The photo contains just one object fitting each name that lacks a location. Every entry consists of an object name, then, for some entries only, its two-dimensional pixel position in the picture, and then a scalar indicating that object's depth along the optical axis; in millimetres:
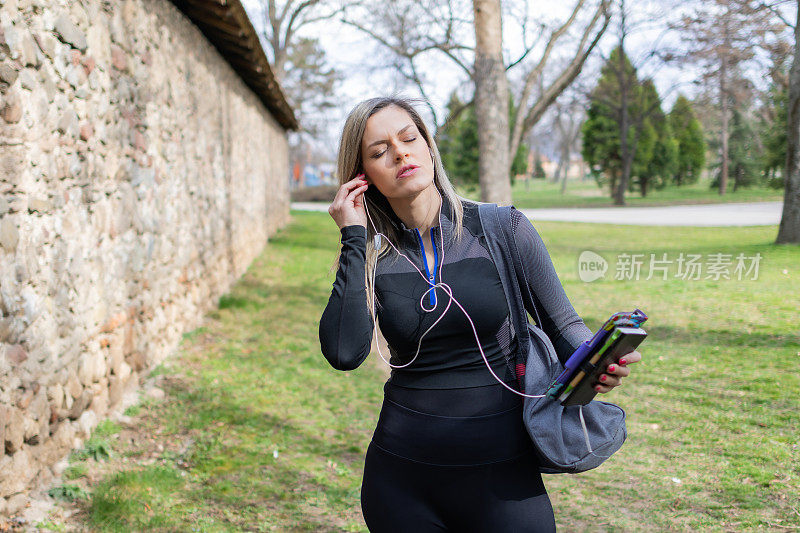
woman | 1683
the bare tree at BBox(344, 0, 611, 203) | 9188
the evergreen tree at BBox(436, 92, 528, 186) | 37031
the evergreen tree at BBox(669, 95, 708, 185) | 36781
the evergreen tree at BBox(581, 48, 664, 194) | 31484
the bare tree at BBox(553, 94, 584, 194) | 31594
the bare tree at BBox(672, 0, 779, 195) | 17636
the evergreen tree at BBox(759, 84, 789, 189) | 26188
